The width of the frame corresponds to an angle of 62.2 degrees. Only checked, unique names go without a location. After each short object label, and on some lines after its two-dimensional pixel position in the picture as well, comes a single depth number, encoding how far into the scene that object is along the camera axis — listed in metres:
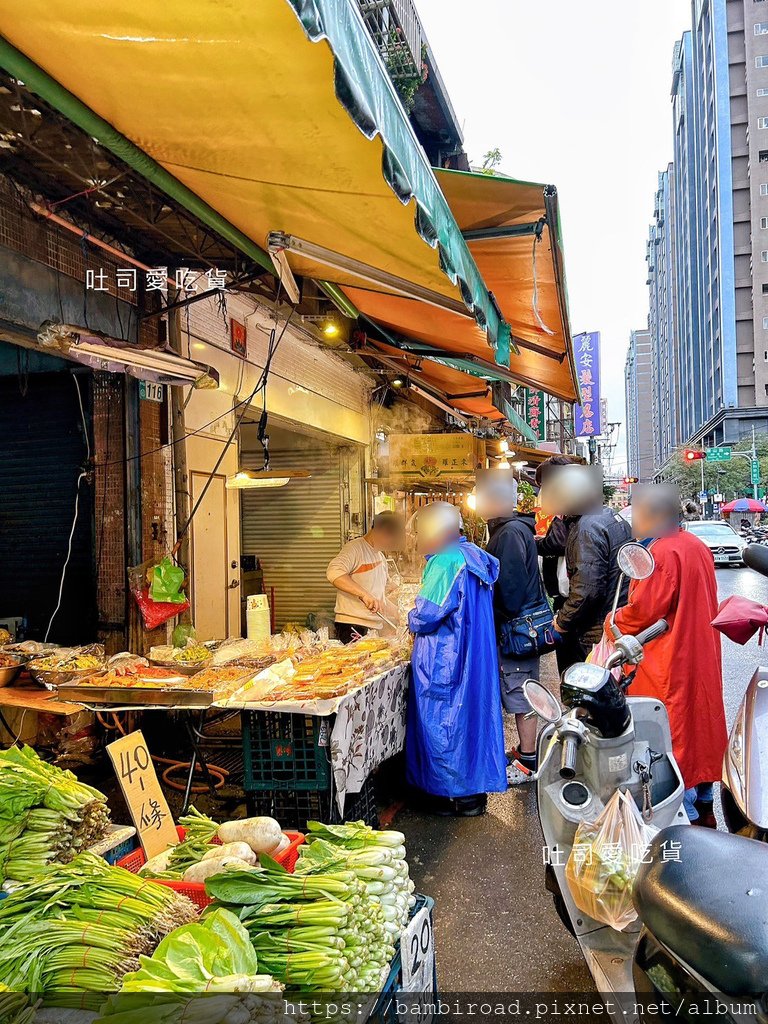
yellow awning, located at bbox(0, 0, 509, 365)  2.22
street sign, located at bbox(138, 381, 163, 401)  5.63
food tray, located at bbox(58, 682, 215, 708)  3.94
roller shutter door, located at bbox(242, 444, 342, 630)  10.40
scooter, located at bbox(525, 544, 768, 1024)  1.51
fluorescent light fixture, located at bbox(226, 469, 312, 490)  5.60
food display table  3.73
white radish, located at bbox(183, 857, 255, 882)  2.37
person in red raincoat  4.00
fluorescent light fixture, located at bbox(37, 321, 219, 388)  4.02
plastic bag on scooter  2.35
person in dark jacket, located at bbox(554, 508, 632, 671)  4.93
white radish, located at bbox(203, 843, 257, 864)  2.39
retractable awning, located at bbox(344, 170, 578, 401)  4.41
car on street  25.28
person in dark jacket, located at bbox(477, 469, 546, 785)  5.49
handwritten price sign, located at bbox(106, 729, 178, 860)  3.27
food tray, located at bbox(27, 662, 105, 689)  4.24
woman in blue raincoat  4.62
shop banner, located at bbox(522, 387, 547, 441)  22.50
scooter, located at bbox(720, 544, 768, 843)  2.79
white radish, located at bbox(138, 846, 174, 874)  2.61
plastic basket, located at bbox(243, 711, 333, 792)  3.79
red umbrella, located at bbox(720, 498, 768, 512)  42.81
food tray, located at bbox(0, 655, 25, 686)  4.58
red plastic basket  2.34
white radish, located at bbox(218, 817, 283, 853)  2.59
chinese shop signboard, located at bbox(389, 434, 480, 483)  9.39
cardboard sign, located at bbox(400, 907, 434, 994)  2.25
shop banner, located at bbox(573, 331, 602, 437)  26.06
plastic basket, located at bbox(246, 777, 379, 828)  3.84
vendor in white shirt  6.75
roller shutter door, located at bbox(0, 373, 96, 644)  6.06
